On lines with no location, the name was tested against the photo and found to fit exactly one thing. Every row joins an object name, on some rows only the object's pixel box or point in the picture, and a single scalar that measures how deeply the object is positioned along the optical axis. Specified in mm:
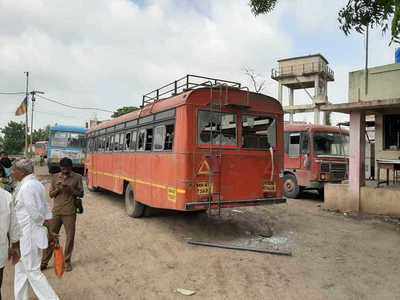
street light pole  40409
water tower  45594
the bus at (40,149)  46638
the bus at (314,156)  13250
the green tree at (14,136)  64125
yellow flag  33750
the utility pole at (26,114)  35256
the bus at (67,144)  21859
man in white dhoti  3873
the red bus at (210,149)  7137
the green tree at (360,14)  5895
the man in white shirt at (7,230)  3541
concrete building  10398
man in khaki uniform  5730
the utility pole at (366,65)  11397
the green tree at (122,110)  50094
